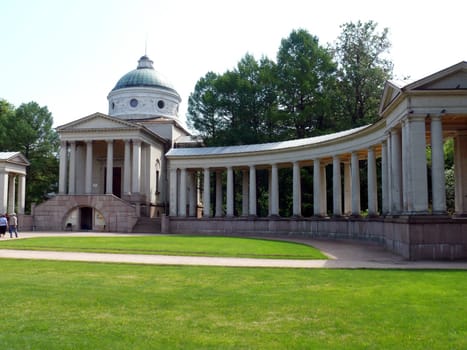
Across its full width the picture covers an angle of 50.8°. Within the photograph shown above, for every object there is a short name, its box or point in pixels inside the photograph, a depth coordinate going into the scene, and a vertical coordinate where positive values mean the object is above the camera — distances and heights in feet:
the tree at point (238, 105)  248.11 +54.55
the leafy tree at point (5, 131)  280.00 +45.15
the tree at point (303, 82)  236.63 +61.79
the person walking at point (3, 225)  151.27 -4.66
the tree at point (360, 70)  232.12 +66.40
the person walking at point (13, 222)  156.04 -3.94
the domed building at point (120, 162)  213.25 +23.97
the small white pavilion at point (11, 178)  232.73 +15.51
